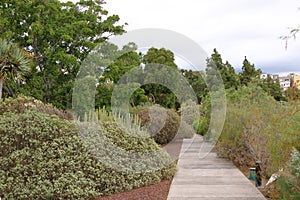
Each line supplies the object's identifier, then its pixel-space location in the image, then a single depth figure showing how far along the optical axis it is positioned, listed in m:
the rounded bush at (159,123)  12.05
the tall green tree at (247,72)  24.56
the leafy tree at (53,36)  19.68
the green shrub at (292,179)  3.88
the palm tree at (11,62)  15.84
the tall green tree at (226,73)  22.62
